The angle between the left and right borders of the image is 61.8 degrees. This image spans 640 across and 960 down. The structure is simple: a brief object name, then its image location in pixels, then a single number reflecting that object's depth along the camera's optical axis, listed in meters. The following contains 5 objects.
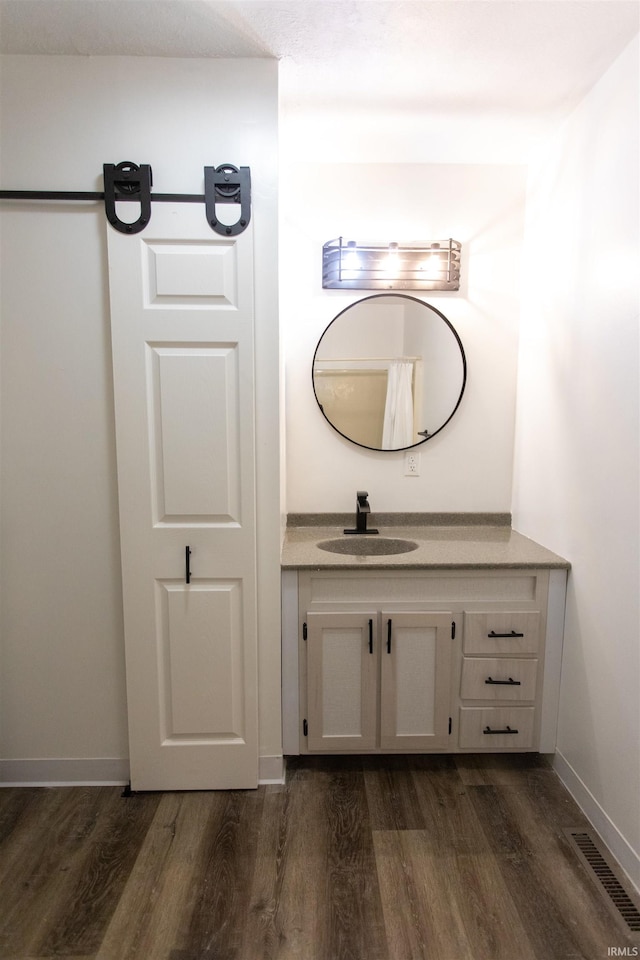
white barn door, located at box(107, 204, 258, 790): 1.76
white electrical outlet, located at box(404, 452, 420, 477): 2.52
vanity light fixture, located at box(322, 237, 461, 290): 2.36
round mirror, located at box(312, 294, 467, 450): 2.43
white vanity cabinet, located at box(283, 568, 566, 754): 2.00
